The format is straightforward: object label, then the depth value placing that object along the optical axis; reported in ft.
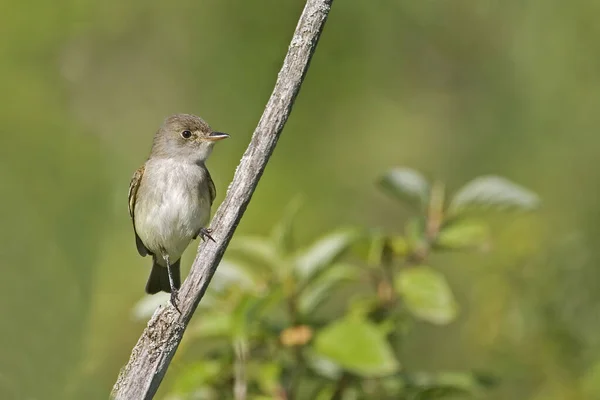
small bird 17.07
